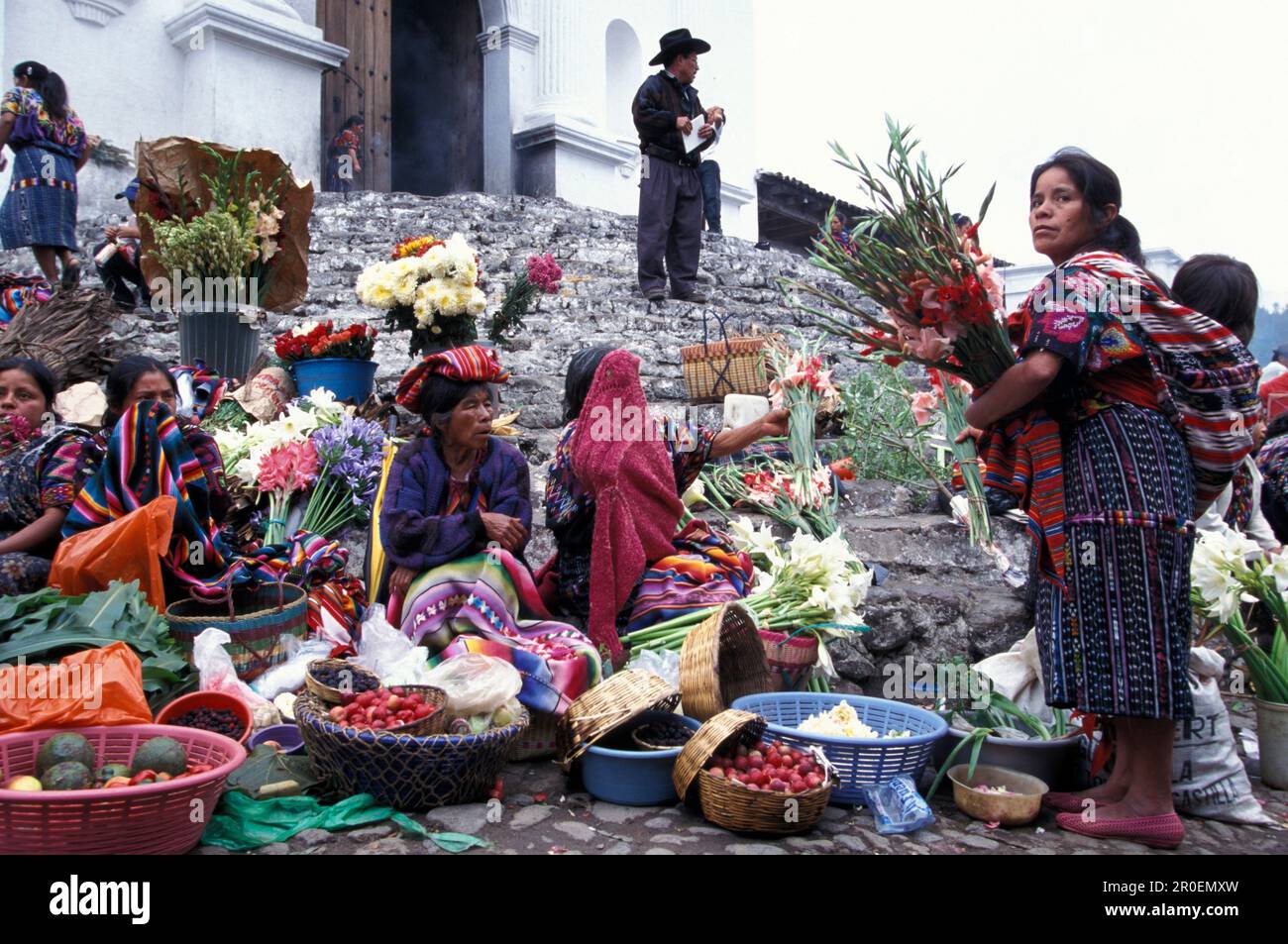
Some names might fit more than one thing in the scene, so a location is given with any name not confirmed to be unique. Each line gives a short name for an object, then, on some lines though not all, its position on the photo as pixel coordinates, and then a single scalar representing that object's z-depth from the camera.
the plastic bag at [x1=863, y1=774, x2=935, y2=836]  2.77
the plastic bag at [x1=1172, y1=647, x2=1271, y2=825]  2.97
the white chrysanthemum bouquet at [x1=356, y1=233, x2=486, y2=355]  5.33
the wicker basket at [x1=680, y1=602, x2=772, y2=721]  3.21
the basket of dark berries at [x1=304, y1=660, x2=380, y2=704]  2.83
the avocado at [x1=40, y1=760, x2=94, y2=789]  2.34
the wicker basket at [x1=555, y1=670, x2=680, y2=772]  2.96
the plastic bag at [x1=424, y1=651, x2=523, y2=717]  2.89
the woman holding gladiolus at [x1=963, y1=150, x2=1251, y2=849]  2.60
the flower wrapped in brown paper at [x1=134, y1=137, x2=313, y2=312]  5.88
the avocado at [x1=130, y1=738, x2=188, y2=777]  2.49
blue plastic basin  2.92
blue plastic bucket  5.57
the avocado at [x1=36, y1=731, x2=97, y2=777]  2.46
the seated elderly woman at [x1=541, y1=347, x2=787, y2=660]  3.57
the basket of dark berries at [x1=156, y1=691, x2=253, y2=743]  2.88
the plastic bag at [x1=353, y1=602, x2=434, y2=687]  3.12
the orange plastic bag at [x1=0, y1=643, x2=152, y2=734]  2.60
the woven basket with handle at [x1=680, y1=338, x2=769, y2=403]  6.24
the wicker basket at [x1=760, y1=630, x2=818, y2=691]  3.60
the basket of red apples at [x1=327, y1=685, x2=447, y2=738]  2.73
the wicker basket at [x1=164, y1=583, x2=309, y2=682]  3.41
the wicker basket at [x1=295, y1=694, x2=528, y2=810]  2.66
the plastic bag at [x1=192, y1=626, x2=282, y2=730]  3.22
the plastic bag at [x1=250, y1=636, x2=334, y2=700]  3.42
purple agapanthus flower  4.69
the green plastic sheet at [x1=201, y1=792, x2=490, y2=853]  2.53
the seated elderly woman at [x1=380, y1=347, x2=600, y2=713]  3.35
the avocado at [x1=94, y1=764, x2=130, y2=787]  2.47
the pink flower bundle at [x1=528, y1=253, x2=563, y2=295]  5.93
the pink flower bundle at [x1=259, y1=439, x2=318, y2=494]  4.60
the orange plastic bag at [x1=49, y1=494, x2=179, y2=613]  3.41
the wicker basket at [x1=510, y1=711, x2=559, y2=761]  3.27
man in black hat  8.77
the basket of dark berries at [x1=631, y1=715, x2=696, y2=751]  3.09
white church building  10.00
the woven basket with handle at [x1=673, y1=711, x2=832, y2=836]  2.64
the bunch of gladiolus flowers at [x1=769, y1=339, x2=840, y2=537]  4.96
